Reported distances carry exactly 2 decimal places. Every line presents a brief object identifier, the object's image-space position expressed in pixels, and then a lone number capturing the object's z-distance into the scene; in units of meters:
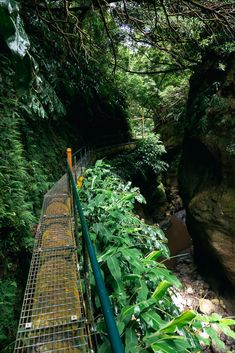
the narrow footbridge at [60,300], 1.63
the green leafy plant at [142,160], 10.52
